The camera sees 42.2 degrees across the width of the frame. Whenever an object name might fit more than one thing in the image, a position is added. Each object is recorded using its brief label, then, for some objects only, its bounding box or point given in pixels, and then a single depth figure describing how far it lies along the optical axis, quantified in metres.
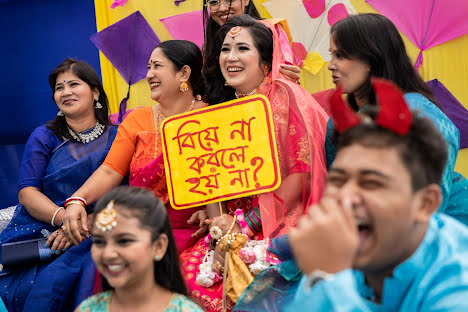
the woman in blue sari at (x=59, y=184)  3.38
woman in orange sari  3.40
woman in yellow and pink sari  2.94
